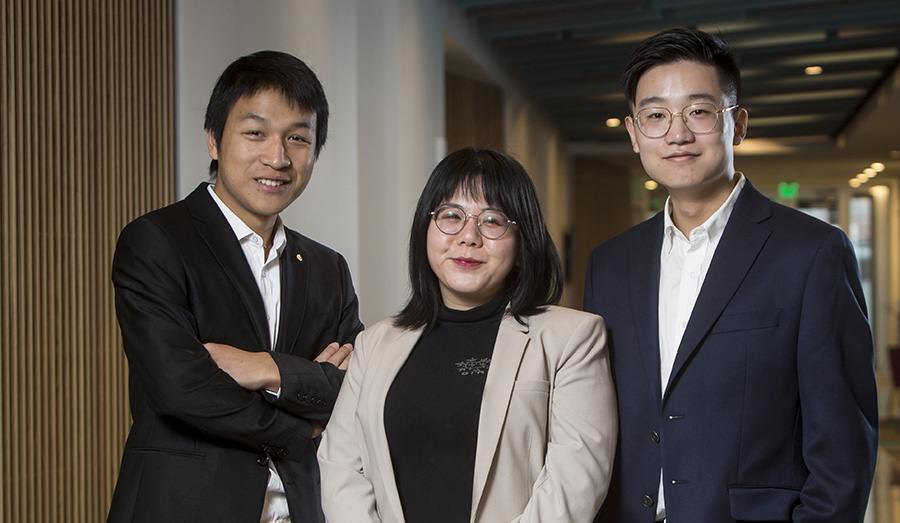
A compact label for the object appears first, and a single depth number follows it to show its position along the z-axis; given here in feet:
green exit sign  56.75
